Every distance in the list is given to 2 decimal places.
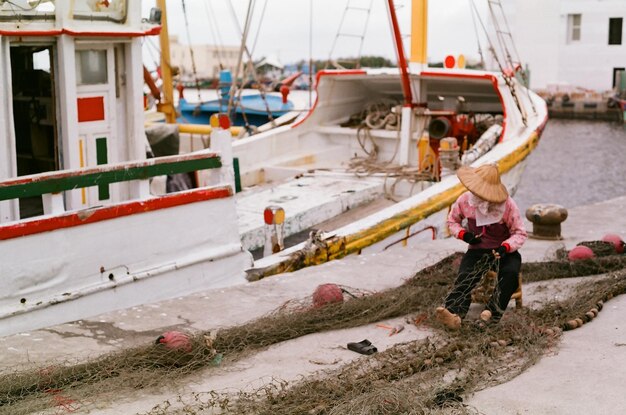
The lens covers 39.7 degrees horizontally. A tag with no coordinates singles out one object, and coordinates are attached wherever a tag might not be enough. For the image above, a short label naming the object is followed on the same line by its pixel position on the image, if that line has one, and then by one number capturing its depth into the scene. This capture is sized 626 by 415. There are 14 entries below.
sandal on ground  5.70
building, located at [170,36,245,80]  90.06
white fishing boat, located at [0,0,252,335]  6.30
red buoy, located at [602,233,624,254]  8.52
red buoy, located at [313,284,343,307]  6.60
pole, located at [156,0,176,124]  15.70
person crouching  6.12
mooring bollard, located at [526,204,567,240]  9.49
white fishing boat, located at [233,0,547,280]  9.35
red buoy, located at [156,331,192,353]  5.37
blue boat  23.05
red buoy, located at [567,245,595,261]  8.10
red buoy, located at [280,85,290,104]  21.69
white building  49.09
